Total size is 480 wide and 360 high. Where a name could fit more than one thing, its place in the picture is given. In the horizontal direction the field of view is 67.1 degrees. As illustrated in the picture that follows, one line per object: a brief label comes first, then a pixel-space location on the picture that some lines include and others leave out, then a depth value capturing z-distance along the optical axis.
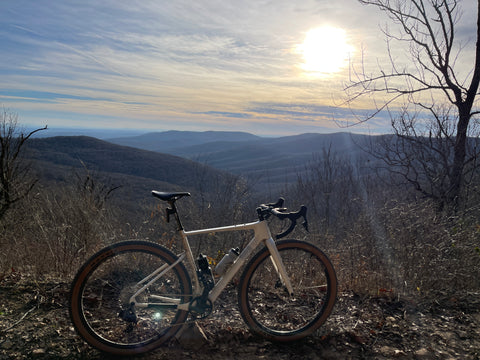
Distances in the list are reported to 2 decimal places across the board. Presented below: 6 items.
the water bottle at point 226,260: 2.78
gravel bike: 2.64
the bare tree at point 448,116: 7.52
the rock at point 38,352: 2.61
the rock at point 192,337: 2.87
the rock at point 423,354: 2.90
